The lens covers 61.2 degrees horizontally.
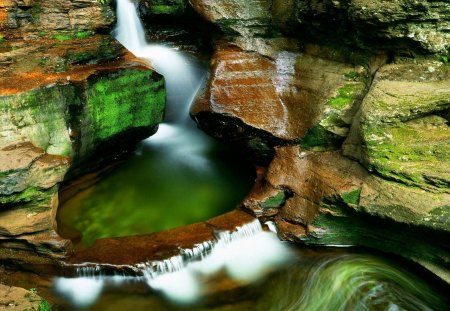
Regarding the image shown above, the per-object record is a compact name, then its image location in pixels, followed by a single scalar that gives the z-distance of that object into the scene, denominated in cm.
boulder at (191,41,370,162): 600
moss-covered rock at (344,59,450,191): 492
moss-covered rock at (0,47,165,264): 497
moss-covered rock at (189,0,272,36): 703
